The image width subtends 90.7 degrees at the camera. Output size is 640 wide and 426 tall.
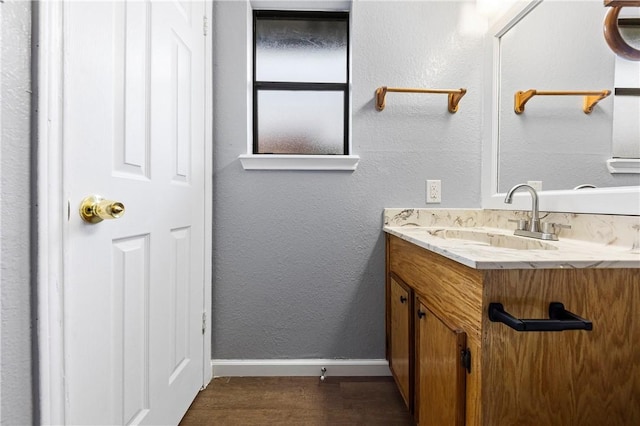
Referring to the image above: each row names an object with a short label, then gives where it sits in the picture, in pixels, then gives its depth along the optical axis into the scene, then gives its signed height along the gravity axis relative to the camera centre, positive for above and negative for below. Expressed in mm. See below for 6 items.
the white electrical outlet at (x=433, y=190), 1650 +109
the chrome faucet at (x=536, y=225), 1172 -51
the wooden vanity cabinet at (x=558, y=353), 702 -318
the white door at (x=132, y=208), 709 +3
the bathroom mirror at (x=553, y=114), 1022 +399
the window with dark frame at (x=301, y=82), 1765 +713
